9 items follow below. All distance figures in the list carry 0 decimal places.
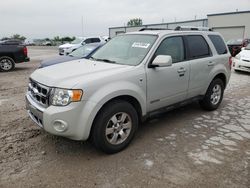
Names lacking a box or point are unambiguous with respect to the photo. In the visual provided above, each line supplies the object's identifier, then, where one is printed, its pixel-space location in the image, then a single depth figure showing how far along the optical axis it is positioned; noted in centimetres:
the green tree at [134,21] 6718
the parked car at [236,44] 1222
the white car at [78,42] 1472
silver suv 238
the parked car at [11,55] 876
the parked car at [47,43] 3762
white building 2110
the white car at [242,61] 751
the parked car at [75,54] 621
